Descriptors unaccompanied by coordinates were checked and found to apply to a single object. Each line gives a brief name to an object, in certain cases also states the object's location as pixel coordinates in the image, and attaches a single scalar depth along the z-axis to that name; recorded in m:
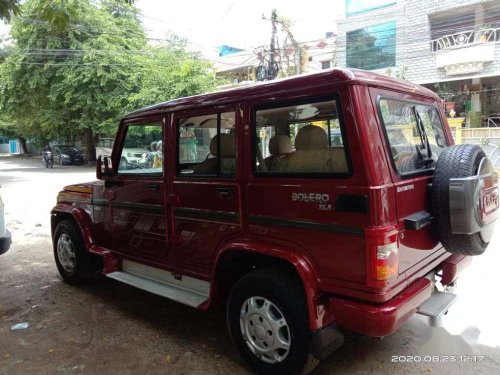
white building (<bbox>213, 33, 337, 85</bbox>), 21.64
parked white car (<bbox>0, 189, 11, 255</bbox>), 5.05
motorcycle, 25.30
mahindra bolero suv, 2.57
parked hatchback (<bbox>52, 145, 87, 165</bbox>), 27.50
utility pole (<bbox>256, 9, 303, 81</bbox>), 18.50
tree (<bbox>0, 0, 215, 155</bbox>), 21.28
